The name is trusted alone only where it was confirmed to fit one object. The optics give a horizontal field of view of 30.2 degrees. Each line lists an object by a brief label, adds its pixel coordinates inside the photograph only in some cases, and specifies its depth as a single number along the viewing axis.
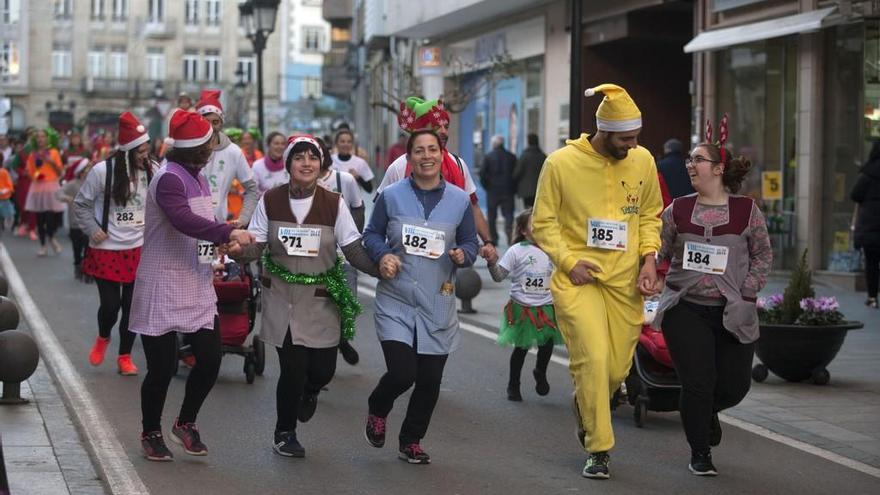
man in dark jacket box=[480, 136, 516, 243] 26.08
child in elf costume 10.59
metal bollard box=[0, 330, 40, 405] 9.60
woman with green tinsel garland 8.25
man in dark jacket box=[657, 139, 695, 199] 17.39
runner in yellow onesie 7.93
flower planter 11.32
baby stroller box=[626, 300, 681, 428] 9.54
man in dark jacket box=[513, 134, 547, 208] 25.25
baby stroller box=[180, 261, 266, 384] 11.41
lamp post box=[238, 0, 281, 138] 27.84
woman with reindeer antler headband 8.05
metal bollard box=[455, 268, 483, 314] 16.55
